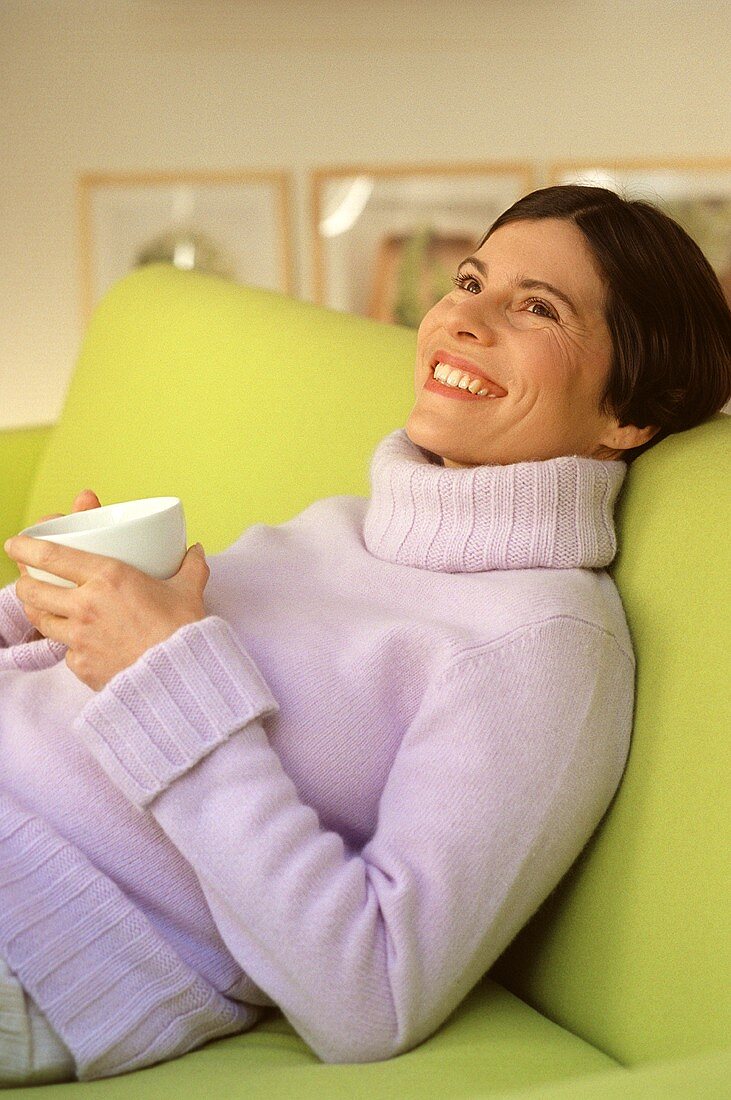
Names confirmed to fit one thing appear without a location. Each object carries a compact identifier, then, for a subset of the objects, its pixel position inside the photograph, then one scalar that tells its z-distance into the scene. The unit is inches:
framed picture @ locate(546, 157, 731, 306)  155.6
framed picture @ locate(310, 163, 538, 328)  157.6
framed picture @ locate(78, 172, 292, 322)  157.0
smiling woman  41.2
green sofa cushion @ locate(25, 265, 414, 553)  72.5
